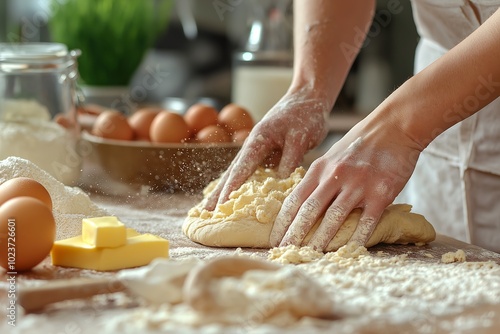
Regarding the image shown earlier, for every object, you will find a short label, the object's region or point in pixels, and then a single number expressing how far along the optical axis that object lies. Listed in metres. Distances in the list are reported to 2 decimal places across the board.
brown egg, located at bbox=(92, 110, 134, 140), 2.13
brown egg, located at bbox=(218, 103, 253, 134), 2.12
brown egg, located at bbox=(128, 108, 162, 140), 2.21
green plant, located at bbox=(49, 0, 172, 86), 3.26
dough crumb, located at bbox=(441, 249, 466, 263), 1.35
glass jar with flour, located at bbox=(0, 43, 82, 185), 1.94
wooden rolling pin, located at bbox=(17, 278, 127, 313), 1.00
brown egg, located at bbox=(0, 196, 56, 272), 1.16
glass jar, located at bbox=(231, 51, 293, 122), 2.76
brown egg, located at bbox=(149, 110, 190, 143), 2.07
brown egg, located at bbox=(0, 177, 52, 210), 1.29
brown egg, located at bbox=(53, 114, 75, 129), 2.03
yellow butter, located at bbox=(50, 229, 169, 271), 1.23
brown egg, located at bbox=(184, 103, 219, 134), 2.19
